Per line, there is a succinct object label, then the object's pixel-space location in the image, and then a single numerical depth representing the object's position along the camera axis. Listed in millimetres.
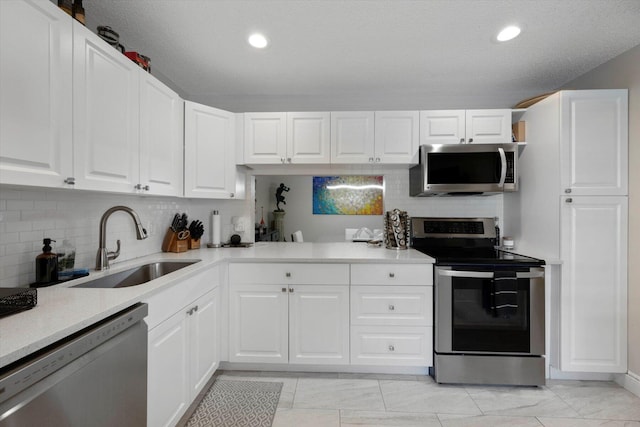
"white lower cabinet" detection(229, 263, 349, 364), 2338
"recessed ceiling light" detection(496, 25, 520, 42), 1932
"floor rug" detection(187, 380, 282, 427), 1866
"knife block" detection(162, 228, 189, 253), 2566
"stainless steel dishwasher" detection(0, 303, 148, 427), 792
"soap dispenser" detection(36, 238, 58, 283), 1453
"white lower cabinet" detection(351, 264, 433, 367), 2311
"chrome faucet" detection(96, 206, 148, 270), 1784
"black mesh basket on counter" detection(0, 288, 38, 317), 1036
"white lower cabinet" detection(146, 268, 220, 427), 1458
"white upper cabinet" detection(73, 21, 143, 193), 1386
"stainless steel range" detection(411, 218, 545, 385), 2211
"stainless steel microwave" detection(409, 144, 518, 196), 2521
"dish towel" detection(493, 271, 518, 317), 2189
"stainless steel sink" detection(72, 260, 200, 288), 1709
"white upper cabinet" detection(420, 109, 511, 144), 2637
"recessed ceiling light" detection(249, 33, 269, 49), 2039
